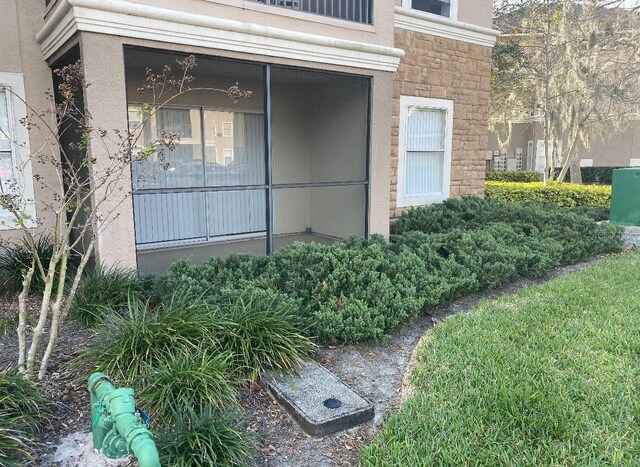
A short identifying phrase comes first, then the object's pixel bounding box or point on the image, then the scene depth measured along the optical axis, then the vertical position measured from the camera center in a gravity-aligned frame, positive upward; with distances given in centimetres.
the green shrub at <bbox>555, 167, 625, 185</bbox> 2083 -54
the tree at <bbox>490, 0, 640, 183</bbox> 1241 +275
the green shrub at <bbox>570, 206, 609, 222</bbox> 1041 -109
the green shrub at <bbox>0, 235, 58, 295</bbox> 509 -115
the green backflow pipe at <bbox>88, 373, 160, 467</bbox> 208 -123
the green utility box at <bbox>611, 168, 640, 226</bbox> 917 -66
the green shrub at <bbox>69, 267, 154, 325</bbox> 423 -122
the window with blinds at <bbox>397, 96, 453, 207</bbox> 849 +21
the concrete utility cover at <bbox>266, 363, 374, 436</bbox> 293 -156
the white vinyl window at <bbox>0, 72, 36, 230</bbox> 559 +30
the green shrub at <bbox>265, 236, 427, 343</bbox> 402 -119
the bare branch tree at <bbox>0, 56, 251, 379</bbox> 317 -29
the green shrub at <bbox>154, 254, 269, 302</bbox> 440 -112
